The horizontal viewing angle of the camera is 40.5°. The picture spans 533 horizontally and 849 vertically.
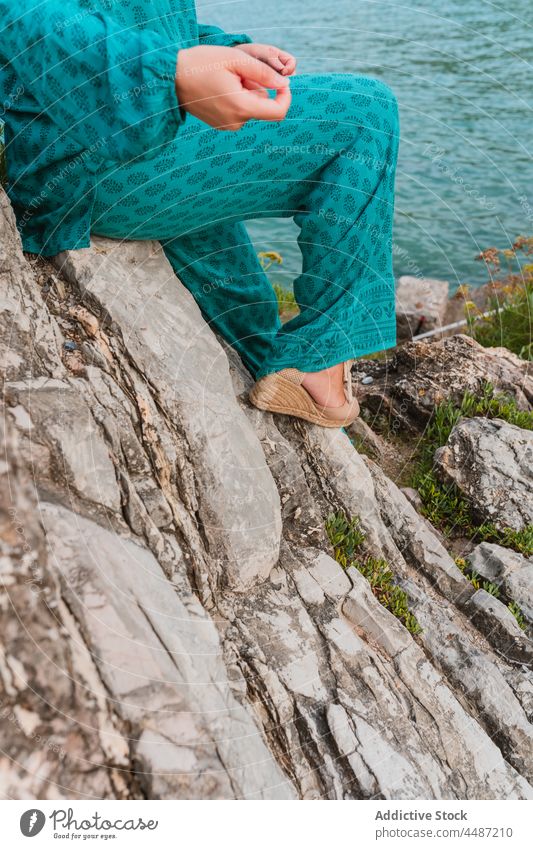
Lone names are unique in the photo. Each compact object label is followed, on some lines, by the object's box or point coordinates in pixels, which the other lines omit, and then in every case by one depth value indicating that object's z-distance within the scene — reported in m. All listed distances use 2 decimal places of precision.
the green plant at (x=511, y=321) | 5.29
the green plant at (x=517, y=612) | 3.02
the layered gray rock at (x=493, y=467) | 3.45
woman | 1.74
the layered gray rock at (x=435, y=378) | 4.10
